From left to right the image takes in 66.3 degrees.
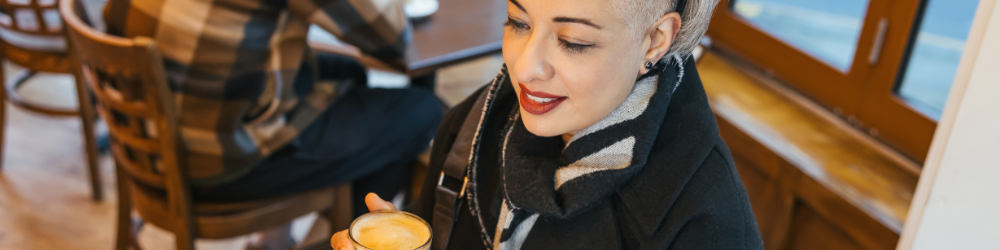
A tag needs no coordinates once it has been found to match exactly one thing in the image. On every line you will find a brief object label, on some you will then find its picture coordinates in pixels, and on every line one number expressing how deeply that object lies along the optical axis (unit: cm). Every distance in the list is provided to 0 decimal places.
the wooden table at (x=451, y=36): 182
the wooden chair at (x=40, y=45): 225
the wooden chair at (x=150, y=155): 146
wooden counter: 170
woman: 89
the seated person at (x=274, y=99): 160
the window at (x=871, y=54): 174
